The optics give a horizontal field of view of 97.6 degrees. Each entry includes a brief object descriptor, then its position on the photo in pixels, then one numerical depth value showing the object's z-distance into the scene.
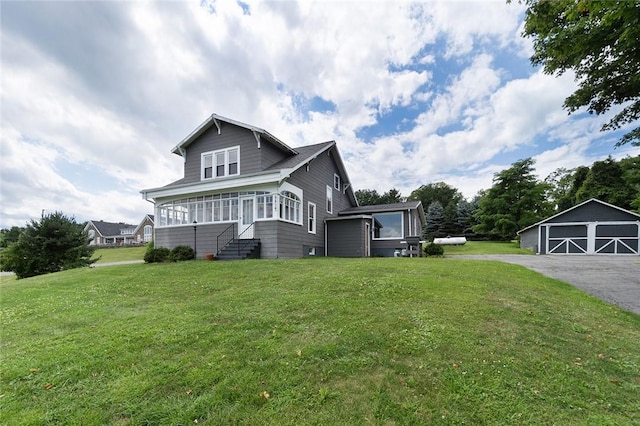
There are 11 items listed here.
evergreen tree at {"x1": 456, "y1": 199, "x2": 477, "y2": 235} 41.75
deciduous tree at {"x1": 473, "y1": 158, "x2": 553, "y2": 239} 32.88
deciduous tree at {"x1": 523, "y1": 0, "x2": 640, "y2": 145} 4.80
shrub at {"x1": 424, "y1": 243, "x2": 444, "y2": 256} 17.58
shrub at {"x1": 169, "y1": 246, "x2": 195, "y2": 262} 13.43
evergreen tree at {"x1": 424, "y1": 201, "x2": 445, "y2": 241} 42.92
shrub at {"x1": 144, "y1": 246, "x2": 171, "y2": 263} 13.31
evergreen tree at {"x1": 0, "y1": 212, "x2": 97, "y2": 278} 15.30
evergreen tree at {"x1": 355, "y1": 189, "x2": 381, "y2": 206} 50.38
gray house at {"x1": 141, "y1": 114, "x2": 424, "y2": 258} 13.40
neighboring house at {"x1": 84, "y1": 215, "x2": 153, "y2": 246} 56.44
